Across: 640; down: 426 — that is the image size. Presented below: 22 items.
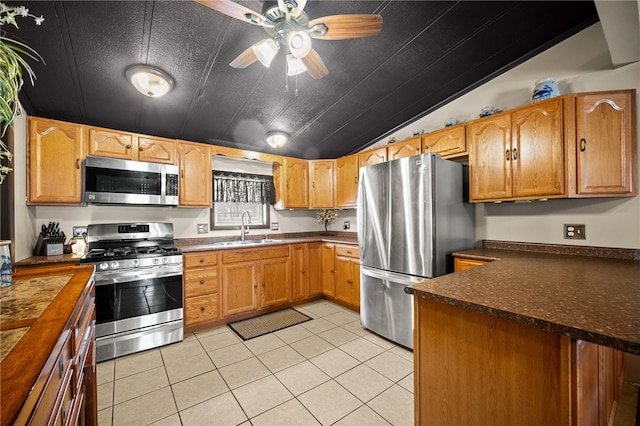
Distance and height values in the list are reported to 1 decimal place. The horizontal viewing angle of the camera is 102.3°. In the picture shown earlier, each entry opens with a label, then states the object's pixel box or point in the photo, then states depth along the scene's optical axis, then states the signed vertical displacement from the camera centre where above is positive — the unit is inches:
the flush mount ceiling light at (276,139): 118.6 +34.2
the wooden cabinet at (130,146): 101.7 +28.7
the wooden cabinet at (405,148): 117.6 +30.3
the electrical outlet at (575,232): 84.4 -7.2
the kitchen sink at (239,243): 126.0 -15.3
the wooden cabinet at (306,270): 142.1 -32.3
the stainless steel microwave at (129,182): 98.3 +13.3
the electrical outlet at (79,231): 105.1 -6.5
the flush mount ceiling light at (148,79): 80.6 +42.8
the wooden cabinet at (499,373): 32.7 -23.9
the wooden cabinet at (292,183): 154.2 +18.4
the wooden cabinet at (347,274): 131.5 -32.7
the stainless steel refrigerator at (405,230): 91.4 -7.0
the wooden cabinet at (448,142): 102.5 +29.0
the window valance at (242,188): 140.1 +14.6
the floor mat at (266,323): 112.1 -51.6
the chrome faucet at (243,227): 142.9 -7.7
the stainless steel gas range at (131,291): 91.5 -29.1
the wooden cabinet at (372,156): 132.3 +29.9
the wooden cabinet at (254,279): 120.5 -32.6
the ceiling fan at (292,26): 56.8 +44.4
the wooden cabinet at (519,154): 80.1 +19.5
